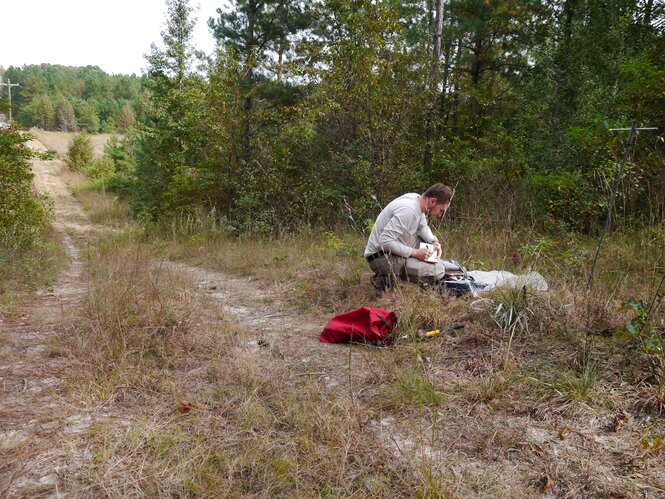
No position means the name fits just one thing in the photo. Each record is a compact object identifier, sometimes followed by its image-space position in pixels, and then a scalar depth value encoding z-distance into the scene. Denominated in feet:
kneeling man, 13.66
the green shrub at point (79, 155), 93.81
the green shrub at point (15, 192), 22.45
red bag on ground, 10.45
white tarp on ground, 10.97
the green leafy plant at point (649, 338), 7.37
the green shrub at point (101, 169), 85.05
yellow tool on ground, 10.13
